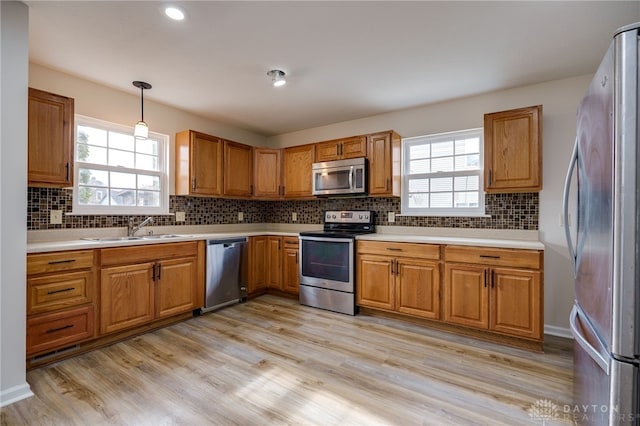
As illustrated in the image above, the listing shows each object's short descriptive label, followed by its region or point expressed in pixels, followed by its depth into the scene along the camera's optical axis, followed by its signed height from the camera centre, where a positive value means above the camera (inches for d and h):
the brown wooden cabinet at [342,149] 142.9 +32.2
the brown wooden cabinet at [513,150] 103.8 +23.0
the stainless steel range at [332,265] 132.9 -25.5
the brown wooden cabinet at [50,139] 88.1 +22.1
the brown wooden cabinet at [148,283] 99.0 -27.5
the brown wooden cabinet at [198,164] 135.9 +22.6
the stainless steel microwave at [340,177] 140.7 +17.5
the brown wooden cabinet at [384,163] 135.2 +23.1
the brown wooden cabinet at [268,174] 169.8 +21.8
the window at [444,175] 128.2 +17.4
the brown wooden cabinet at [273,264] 154.0 -28.5
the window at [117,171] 113.5 +17.0
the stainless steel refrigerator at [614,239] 34.4 -3.3
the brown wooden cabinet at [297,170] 161.5 +23.4
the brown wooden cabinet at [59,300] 82.2 -26.8
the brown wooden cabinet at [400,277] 114.1 -27.0
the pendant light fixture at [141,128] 107.2 +30.6
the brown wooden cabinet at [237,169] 152.7 +22.8
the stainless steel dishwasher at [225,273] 132.3 -29.3
